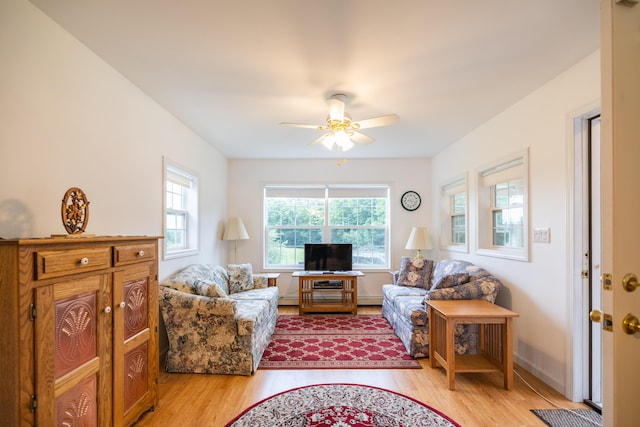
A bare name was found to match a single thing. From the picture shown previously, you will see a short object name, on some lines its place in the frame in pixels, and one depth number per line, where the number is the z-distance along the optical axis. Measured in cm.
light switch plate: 274
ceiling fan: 285
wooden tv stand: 494
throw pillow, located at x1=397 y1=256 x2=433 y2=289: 465
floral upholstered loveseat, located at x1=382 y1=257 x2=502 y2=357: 315
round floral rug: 218
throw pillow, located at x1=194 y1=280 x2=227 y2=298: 295
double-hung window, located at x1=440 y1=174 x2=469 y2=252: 455
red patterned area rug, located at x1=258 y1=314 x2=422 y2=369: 315
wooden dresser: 130
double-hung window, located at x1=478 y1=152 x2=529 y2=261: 315
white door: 111
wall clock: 564
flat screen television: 529
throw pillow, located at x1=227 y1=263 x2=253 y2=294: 438
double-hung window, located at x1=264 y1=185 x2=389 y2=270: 579
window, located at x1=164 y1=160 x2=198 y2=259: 359
